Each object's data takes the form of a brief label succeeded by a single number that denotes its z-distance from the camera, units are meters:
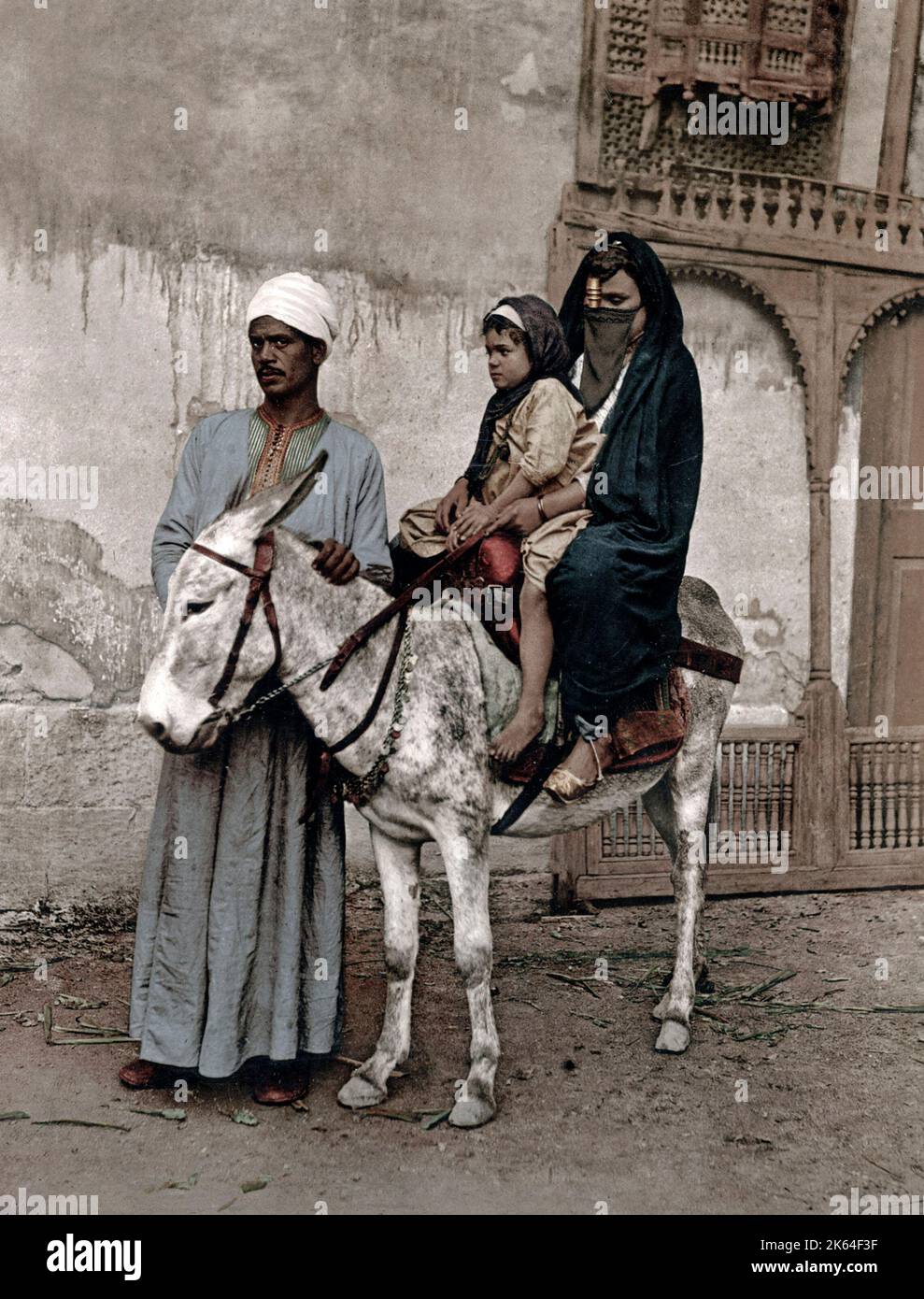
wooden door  6.99
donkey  3.68
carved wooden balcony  6.34
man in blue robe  3.99
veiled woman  4.11
